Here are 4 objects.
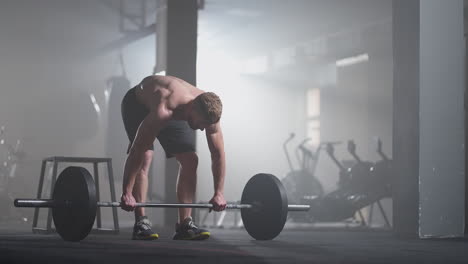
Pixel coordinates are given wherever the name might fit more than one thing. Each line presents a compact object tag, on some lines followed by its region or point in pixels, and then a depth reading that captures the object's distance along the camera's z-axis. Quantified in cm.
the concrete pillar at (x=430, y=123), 719
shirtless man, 541
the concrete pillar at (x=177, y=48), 889
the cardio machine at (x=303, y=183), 1316
